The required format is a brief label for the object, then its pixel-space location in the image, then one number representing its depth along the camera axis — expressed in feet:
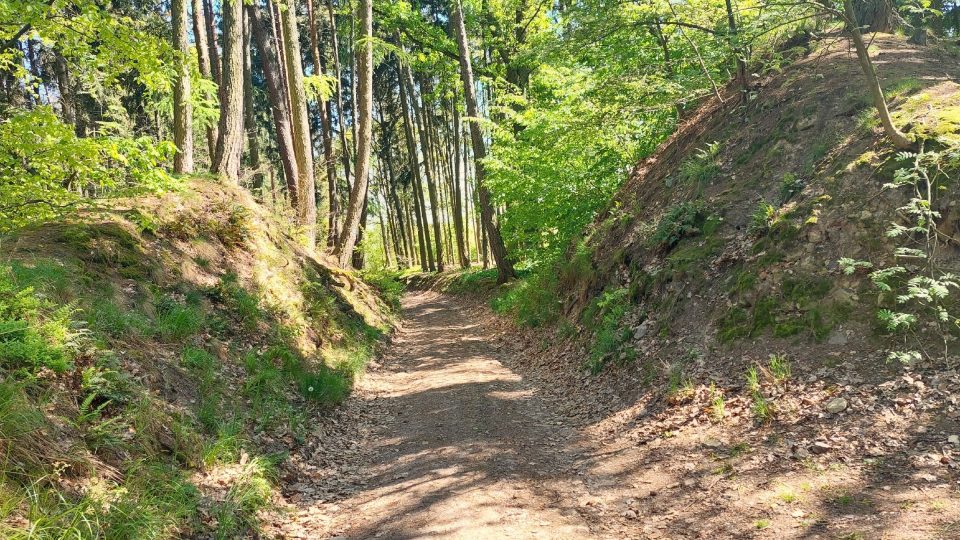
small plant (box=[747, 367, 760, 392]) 19.08
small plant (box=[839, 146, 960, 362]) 17.20
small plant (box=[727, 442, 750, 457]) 16.75
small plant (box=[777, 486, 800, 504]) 13.84
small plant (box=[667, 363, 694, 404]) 21.03
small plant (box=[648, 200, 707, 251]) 28.96
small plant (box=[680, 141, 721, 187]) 31.68
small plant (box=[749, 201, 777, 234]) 24.72
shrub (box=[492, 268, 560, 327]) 40.63
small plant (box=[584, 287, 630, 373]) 28.09
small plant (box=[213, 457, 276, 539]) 14.29
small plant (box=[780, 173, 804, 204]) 25.43
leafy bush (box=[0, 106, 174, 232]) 18.71
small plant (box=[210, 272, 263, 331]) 28.02
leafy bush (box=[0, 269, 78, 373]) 14.26
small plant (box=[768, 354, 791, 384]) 18.86
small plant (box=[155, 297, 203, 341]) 21.93
